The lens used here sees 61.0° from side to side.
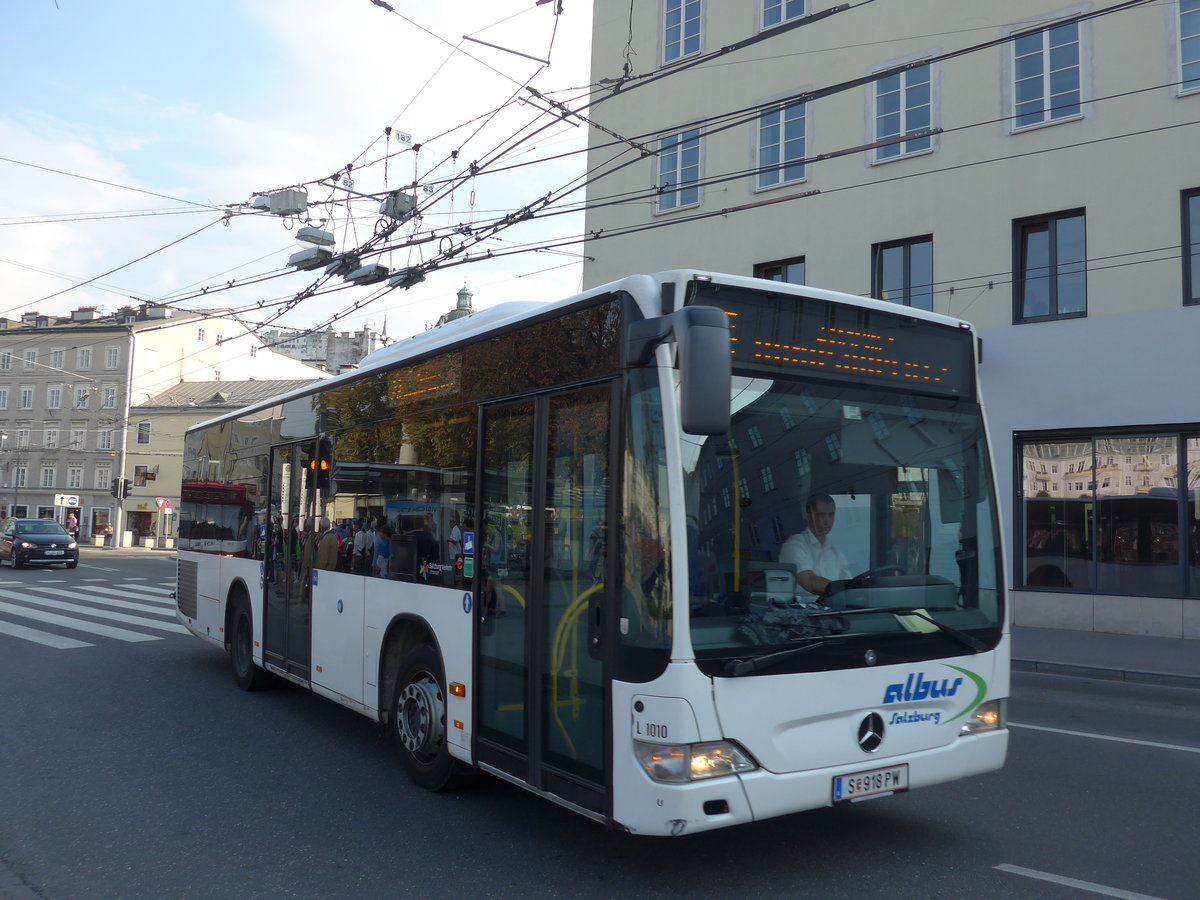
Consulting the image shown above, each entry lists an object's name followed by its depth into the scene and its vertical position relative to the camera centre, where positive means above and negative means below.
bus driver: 4.58 -0.16
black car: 30.03 -1.27
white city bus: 4.31 -0.20
